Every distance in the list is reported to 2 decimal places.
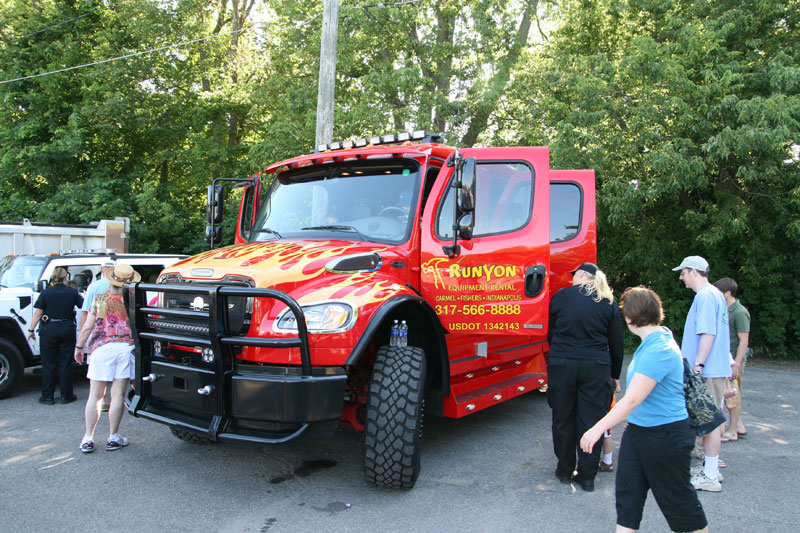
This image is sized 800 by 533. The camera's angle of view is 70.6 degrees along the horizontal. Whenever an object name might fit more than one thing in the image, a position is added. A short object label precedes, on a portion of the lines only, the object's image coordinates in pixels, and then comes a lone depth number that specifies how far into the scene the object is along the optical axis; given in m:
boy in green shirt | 5.25
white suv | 7.11
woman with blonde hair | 4.25
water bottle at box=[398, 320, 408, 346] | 4.27
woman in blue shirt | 2.86
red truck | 3.76
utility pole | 9.81
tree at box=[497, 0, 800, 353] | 9.04
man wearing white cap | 4.34
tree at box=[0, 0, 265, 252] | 16.28
